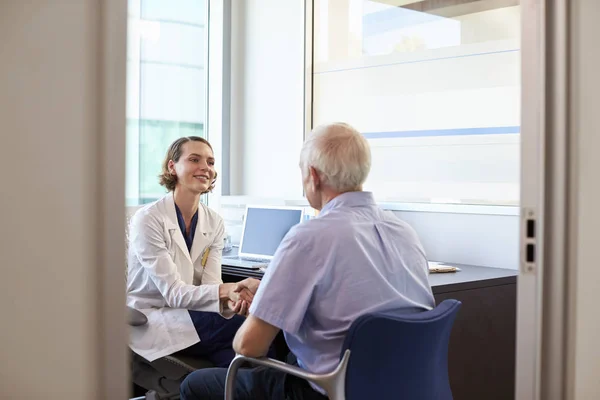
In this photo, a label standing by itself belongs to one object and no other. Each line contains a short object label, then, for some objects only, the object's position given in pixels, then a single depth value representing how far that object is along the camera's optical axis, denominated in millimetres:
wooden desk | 3055
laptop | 3973
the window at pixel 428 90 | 3625
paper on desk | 3363
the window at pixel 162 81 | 4914
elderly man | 2041
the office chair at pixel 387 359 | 1903
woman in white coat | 3000
